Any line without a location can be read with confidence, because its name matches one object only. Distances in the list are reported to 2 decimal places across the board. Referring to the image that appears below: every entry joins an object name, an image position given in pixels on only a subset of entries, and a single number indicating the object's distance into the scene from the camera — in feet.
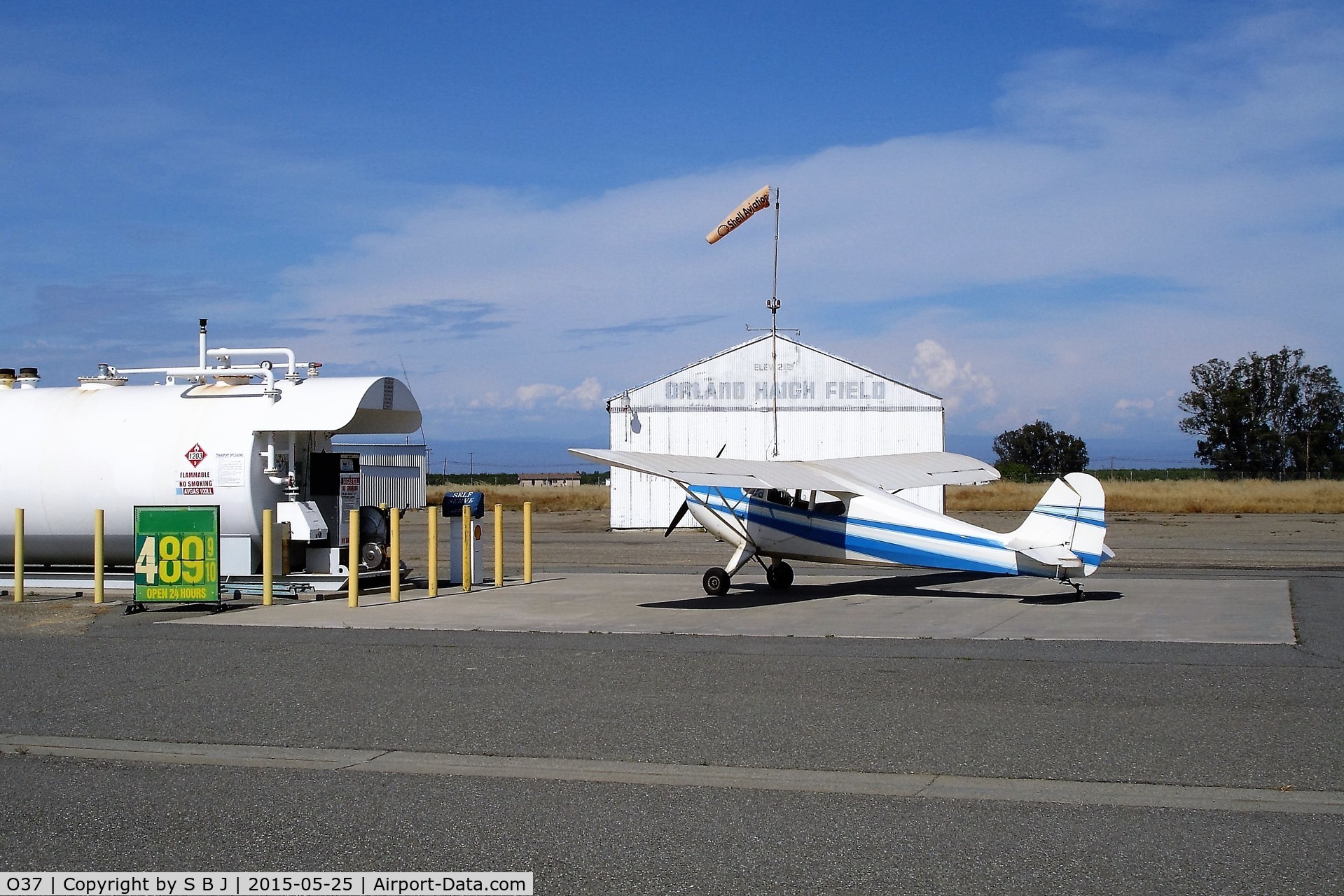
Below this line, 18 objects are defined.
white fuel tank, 57.11
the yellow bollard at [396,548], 53.72
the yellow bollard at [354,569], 50.49
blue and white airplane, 48.03
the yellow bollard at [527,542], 62.85
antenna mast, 104.68
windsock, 100.01
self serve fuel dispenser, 61.31
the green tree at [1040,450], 276.82
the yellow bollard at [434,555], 56.29
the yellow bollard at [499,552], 61.00
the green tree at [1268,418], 231.30
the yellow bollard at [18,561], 55.83
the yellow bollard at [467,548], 59.21
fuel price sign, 50.93
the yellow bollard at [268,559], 52.90
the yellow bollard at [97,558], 53.88
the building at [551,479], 331.84
